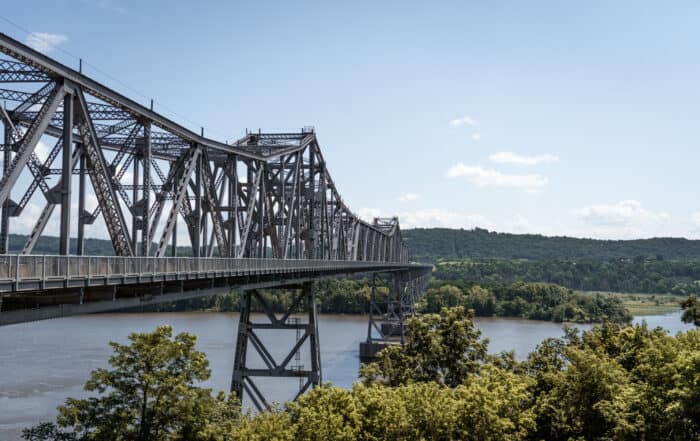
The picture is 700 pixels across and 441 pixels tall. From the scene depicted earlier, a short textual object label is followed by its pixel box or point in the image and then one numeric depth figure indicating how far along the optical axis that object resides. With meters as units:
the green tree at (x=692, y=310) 38.41
